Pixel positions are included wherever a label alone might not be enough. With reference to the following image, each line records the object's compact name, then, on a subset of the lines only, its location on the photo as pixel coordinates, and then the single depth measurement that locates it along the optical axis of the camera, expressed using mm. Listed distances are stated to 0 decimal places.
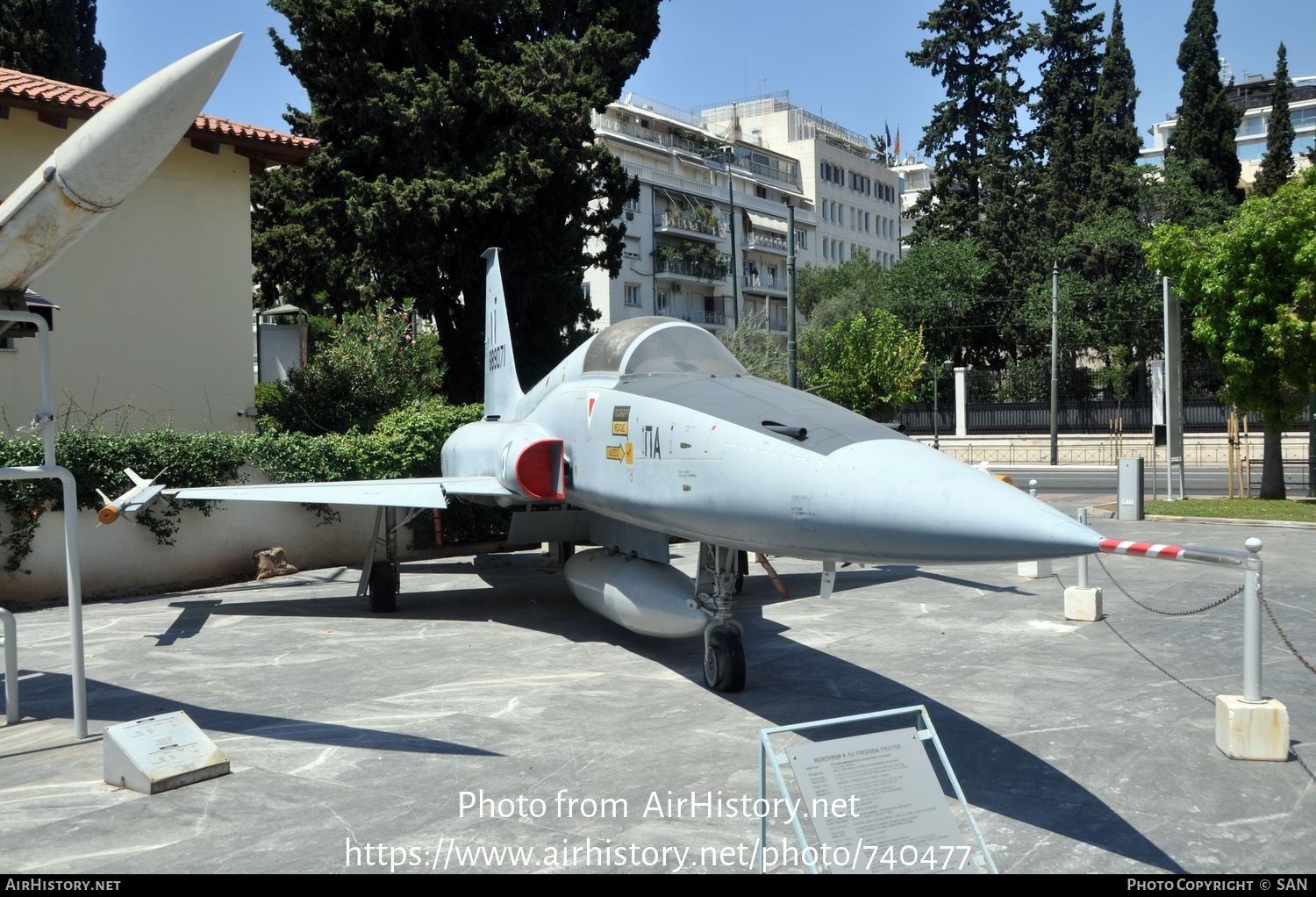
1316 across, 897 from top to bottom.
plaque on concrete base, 6328
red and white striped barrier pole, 5551
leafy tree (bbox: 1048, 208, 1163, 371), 47031
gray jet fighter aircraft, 5523
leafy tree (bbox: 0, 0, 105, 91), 28359
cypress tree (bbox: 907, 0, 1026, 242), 56750
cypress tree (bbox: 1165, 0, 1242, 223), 48844
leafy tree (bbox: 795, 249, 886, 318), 67312
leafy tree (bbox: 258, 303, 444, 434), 21625
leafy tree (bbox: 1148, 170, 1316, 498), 21969
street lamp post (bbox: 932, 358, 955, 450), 43462
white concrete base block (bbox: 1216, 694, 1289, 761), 6637
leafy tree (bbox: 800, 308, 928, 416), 47031
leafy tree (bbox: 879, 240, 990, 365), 52125
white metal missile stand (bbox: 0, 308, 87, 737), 7539
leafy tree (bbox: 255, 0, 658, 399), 23047
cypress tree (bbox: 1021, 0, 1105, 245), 51188
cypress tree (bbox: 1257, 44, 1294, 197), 48906
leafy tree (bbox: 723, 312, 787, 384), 38312
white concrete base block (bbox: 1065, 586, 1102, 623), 11383
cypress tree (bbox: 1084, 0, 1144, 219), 49250
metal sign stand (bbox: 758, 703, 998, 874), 4309
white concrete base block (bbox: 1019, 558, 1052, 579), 14328
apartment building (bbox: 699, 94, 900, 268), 81000
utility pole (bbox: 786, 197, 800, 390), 21334
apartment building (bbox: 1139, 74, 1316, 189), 96000
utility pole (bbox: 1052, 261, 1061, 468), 40906
